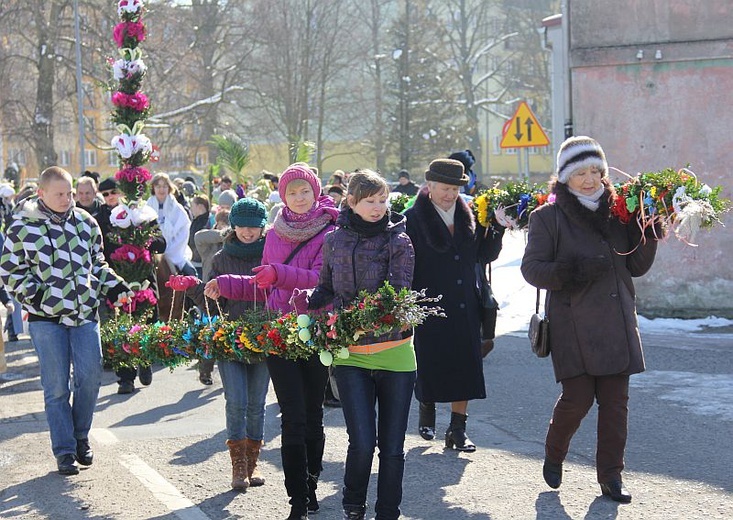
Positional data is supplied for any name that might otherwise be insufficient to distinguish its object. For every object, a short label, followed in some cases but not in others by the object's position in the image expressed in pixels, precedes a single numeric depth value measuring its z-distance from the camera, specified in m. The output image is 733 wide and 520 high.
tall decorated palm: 9.50
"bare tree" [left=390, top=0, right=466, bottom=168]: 47.91
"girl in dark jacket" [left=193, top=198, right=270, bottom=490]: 6.88
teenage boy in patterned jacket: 7.20
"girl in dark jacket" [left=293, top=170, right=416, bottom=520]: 5.61
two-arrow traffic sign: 18.12
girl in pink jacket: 6.02
